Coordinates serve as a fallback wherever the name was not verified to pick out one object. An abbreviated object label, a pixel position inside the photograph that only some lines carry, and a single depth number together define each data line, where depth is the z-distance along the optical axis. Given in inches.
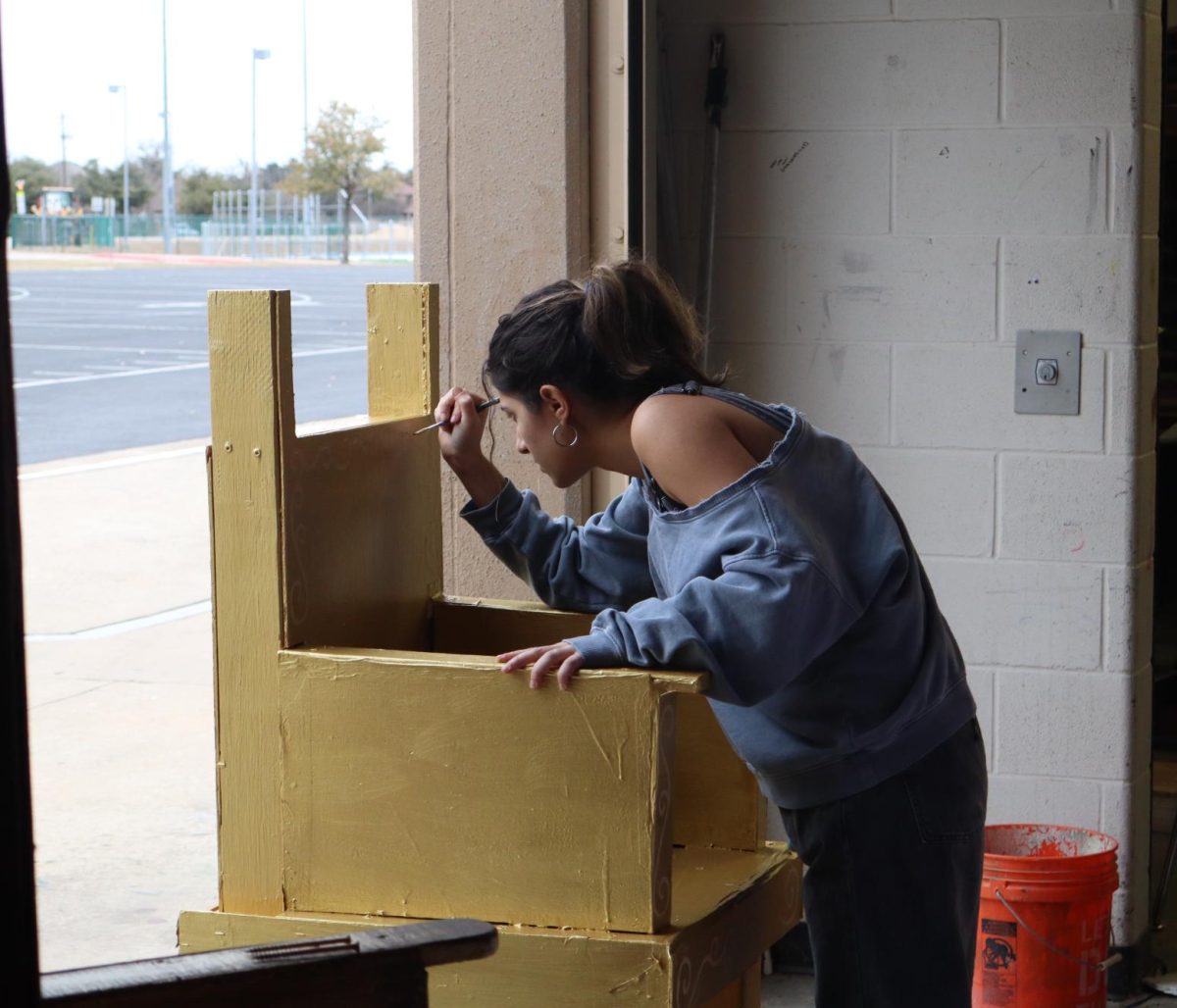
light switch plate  126.4
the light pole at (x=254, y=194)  1514.5
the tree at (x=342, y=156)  1601.9
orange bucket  120.7
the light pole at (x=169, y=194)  1543.2
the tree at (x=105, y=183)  1899.6
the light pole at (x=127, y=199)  1733.5
